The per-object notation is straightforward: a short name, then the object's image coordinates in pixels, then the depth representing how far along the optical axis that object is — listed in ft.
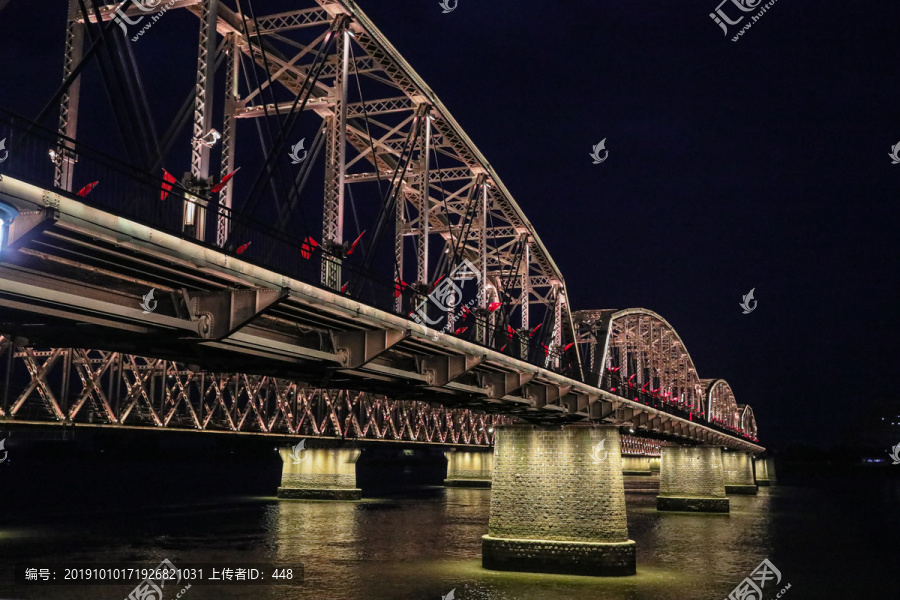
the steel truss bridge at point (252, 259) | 51.52
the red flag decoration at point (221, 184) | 64.30
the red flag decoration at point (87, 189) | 54.49
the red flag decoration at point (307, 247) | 71.95
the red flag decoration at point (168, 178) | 59.03
